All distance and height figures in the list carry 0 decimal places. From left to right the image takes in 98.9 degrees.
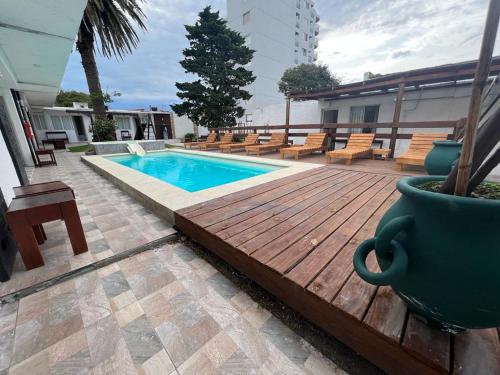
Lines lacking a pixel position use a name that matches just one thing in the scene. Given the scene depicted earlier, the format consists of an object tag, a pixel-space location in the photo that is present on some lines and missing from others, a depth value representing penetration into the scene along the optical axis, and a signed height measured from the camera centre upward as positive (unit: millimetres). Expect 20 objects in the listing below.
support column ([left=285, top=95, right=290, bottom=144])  8225 +358
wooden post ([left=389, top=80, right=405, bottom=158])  5582 +28
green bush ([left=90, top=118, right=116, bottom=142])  10367 +82
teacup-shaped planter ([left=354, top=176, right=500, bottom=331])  719 -490
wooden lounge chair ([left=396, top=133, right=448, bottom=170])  4371 -684
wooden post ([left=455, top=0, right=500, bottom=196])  653 +83
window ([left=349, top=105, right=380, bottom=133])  10148 +307
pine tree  13445 +3421
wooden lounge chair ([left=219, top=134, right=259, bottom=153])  8859 -755
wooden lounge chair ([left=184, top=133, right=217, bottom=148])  10952 -725
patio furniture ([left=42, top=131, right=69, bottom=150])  14431 -374
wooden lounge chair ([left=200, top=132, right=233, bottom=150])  10188 -739
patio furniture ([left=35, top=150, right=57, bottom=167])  7281 -911
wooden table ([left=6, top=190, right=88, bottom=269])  1740 -692
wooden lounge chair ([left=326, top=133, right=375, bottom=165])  5349 -743
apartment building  25922 +10936
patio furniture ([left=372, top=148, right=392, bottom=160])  5855 -880
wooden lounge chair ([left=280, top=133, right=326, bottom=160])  6539 -744
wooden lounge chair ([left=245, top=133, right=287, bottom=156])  7547 -752
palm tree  8844 +4130
